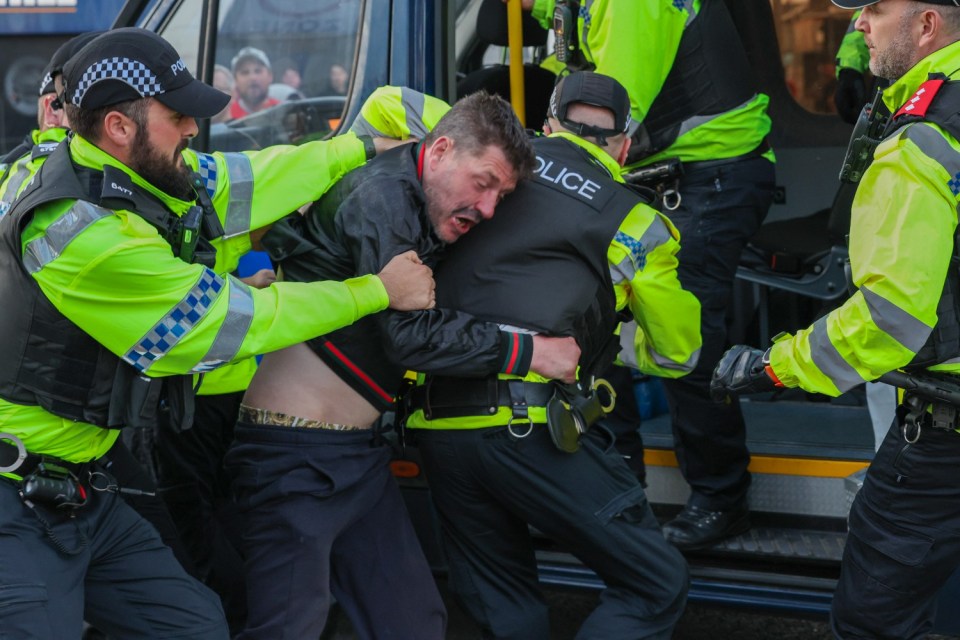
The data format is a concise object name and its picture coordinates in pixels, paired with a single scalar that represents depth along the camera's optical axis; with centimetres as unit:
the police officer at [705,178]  363
